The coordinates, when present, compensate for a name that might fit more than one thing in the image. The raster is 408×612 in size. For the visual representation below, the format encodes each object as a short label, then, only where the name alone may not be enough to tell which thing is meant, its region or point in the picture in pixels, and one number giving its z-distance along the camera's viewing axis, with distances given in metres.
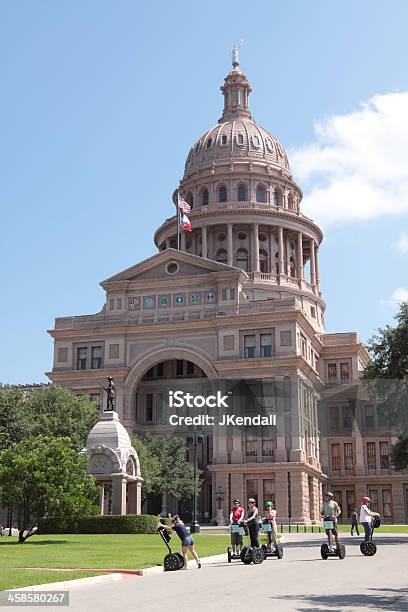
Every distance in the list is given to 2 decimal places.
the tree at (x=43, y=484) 37.25
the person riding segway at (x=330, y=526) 24.30
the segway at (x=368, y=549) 26.69
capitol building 71.56
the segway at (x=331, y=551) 25.00
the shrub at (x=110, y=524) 42.66
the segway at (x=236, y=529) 25.12
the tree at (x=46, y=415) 59.94
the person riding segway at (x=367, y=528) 26.73
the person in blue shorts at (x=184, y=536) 21.97
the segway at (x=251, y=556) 23.52
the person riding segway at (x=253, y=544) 23.53
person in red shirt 25.16
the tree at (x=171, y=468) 67.75
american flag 86.33
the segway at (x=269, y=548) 25.55
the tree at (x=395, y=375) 44.38
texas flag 85.19
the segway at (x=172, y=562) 21.59
